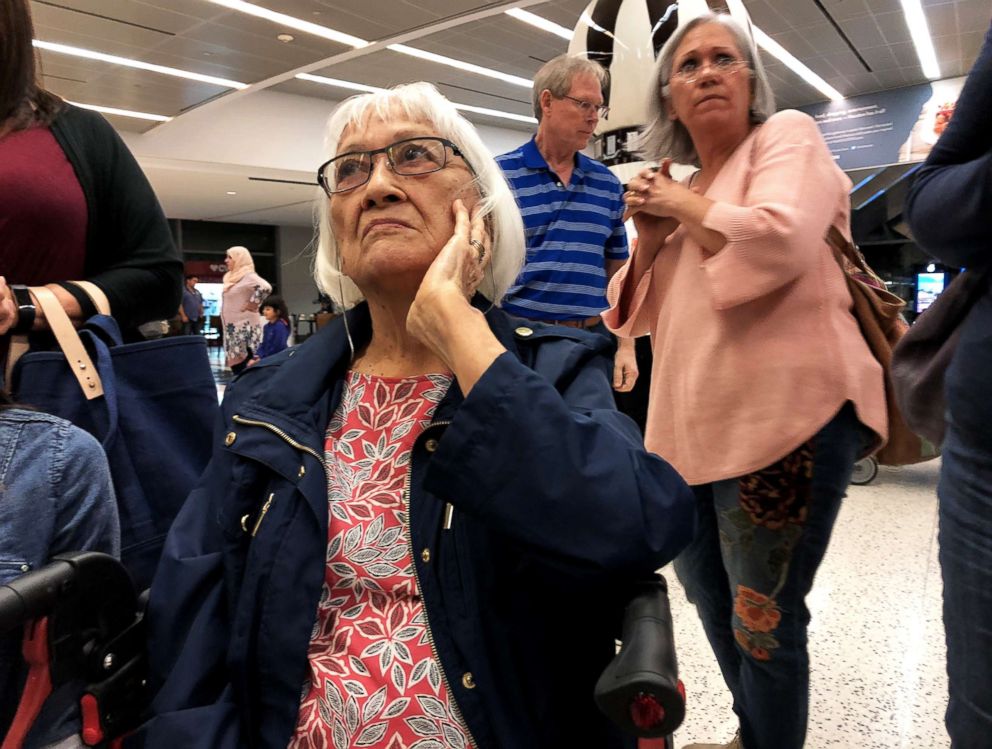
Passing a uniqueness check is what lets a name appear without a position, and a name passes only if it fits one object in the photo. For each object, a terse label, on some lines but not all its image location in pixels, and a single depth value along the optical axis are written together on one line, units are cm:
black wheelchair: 62
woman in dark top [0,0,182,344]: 109
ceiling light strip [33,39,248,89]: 748
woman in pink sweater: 114
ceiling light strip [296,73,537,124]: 984
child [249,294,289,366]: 793
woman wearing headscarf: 685
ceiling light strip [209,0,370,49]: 655
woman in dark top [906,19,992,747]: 78
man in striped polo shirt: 205
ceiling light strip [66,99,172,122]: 962
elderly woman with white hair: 76
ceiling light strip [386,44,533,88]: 843
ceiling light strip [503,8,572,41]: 722
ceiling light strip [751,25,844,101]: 803
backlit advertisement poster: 925
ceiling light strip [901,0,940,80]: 709
